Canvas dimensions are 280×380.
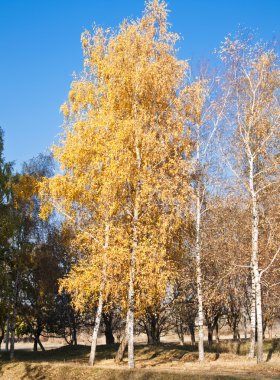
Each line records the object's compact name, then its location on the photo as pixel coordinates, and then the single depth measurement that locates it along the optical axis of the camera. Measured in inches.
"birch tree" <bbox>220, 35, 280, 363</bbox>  893.2
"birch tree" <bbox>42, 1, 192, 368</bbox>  772.6
